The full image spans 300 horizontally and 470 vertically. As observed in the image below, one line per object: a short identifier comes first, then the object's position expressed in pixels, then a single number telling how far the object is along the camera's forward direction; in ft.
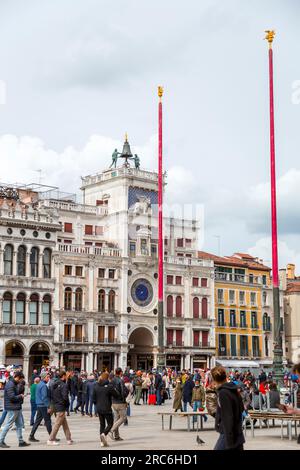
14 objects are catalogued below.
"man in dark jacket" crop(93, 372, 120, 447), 59.21
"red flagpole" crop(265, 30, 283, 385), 119.03
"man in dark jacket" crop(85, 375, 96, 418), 92.90
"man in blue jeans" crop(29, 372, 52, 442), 63.52
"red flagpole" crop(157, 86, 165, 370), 149.18
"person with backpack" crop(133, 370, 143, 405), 122.11
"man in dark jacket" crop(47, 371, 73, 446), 59.31
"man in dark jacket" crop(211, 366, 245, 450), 33.37
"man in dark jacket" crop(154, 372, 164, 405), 119.96
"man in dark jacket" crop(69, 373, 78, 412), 103.24
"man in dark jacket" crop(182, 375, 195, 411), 93.81
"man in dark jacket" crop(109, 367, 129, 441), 62.74
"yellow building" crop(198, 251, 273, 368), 242.99
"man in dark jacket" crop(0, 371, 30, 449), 57.72
